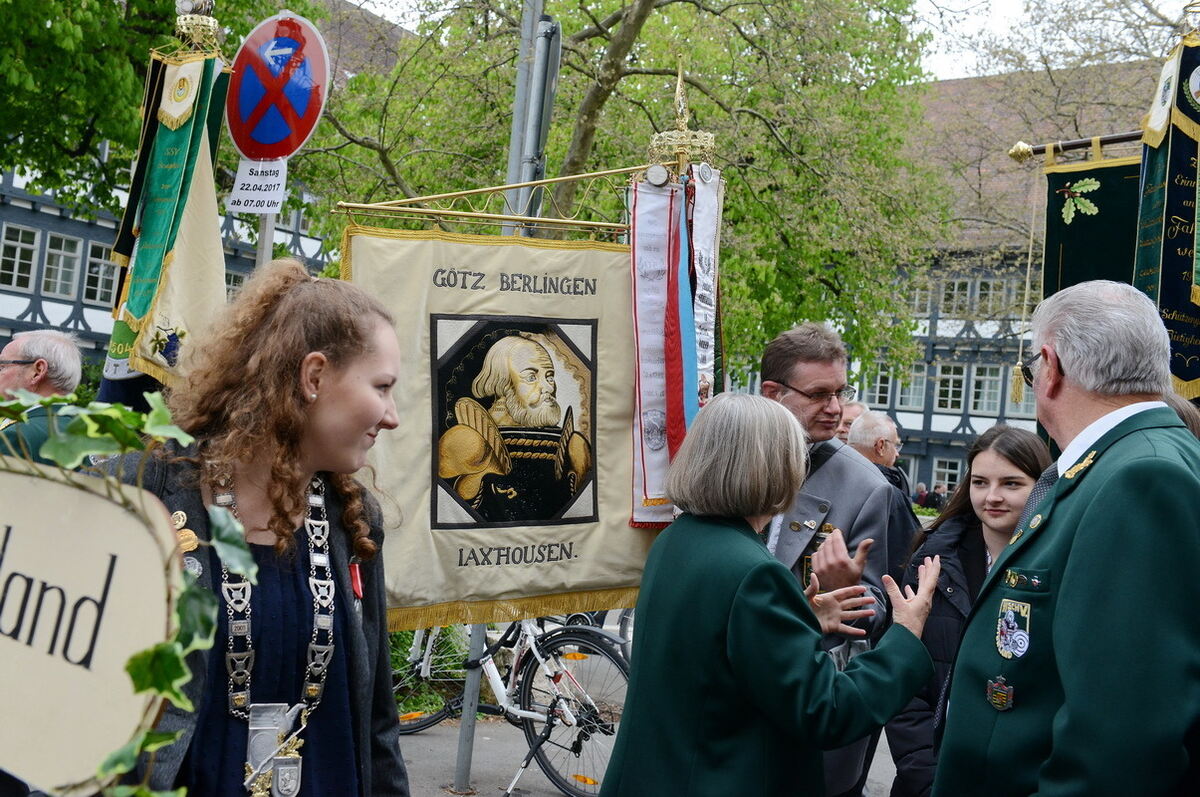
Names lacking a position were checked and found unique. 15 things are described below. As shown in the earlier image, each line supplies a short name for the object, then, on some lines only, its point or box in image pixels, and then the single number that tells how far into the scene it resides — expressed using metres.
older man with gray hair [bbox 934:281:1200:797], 2.04
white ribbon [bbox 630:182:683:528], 4.23
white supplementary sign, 4.66
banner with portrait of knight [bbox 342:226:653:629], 3.97
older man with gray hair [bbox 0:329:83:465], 4.74
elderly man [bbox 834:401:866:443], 6.73
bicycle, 6.05
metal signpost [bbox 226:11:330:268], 4.77
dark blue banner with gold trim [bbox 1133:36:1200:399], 4.72
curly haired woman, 1.98
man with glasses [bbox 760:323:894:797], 3.60
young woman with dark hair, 3.64
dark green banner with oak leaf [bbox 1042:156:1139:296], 5.52
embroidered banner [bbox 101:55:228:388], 4.41
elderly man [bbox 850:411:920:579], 5.68
